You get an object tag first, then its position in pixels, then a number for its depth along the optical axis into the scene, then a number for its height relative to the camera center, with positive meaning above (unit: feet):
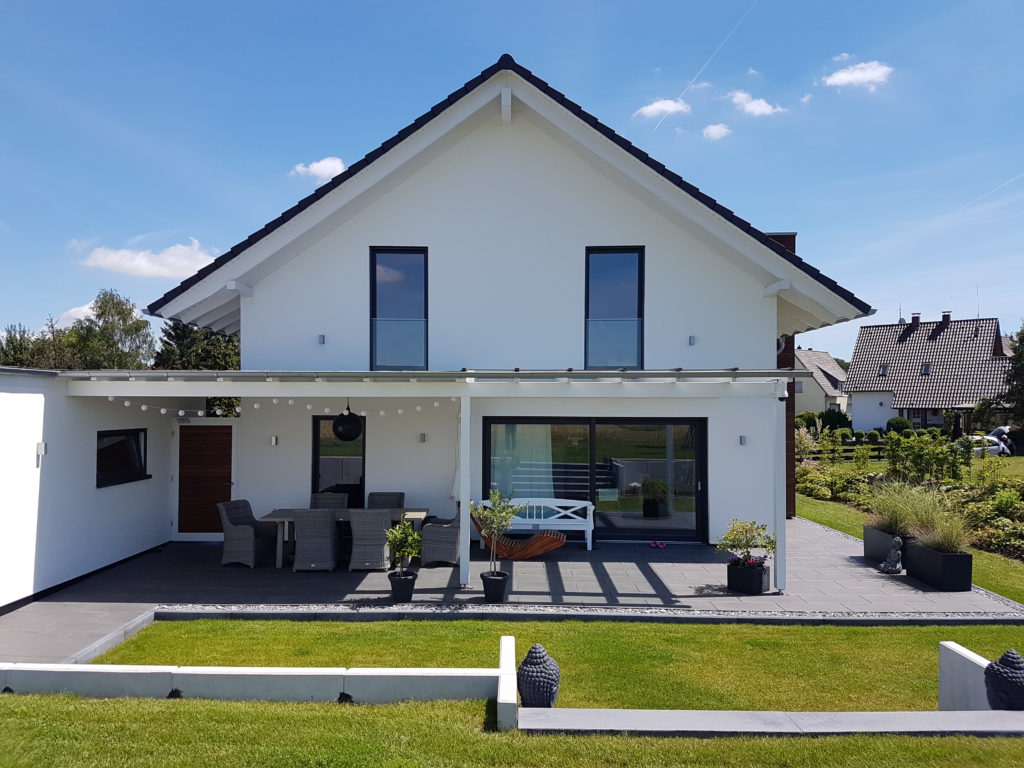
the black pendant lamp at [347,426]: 35.68 -0.45
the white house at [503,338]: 37.11 +4.92
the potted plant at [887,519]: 32.42 -5.13
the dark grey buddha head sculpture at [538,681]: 15.76 -6.66
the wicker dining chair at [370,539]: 30.53 -6.02
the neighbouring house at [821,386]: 160.66 +9.78
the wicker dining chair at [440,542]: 31.53 -6.26
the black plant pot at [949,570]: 28.17 -6.68
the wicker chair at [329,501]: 37.11 -4.99
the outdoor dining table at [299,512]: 31.60 -5.15
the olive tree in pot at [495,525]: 26.04 -4.78
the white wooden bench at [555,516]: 35.45 -5.69
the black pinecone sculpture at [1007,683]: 15.23 -6.37
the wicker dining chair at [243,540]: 31.81 -6.41
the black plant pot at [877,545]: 32.32 -6.48
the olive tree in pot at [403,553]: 26.00 -5.69
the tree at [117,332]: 134.31 +18.96
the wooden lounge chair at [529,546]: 33.55 -6.82
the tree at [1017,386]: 96.84 +6.15
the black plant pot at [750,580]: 27.58 -7.05
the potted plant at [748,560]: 27.61 -6.24
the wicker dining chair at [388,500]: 36.78 -4.86
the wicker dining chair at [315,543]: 30.91 -6.27
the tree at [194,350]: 95.25 +11.02
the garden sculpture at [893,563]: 30.94 -6.94
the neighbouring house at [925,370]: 126.00 +11.77
